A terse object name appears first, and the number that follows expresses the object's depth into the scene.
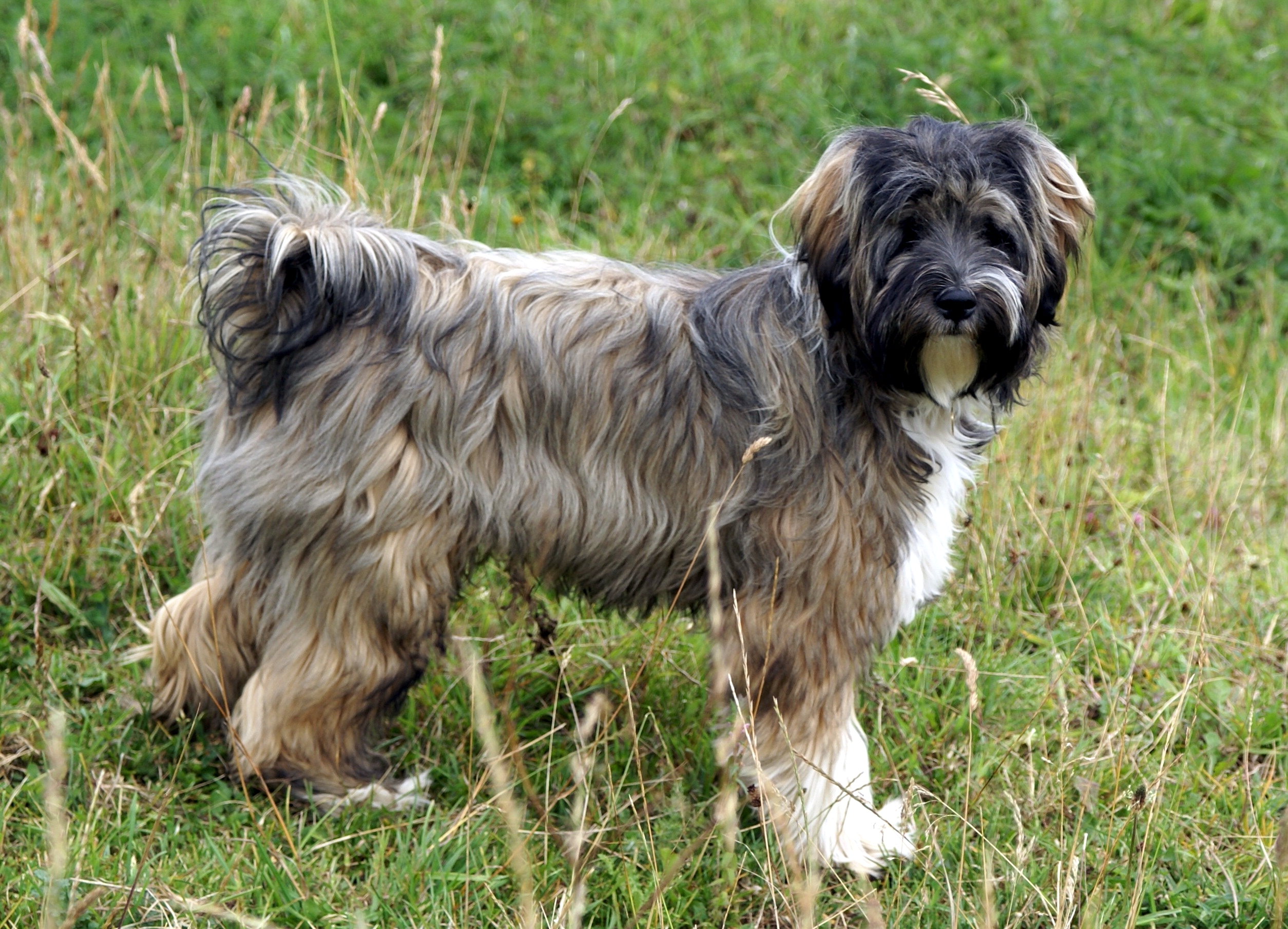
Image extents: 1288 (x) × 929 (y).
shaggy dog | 6.06
